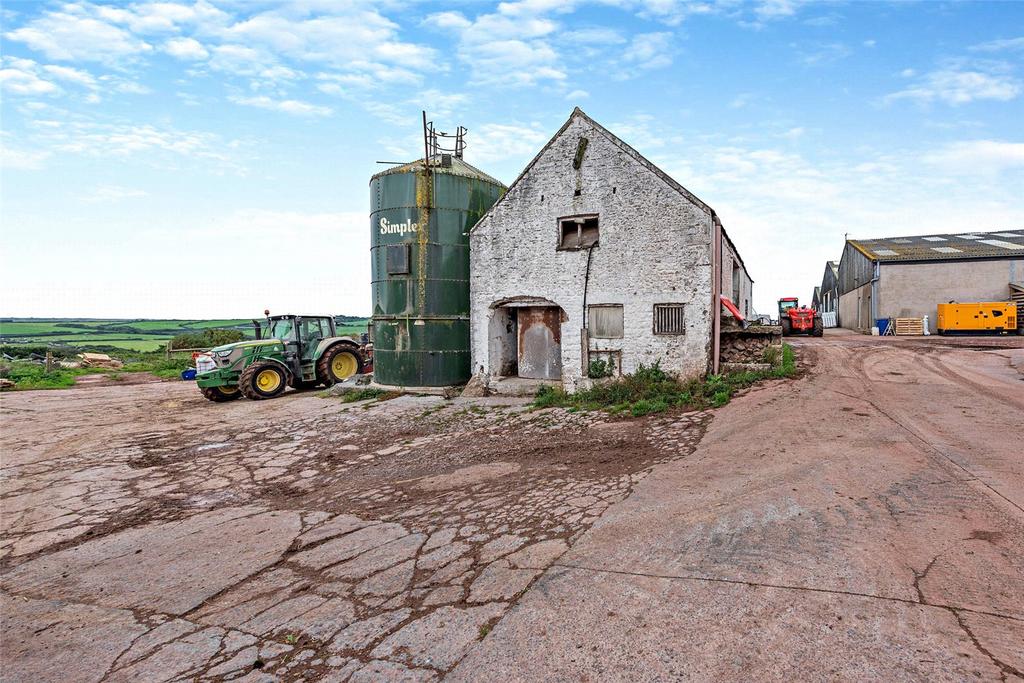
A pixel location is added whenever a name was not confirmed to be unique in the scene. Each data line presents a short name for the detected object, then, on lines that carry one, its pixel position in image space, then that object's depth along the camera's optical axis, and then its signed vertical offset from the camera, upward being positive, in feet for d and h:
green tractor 50.21 -3.01
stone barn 39.63 +4.70
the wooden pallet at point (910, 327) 79.66 -0.42
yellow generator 72.74 +0.73
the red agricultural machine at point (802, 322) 84.33 +0.51
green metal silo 48.47 +5.42
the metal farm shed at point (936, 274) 79.30 +7.42
